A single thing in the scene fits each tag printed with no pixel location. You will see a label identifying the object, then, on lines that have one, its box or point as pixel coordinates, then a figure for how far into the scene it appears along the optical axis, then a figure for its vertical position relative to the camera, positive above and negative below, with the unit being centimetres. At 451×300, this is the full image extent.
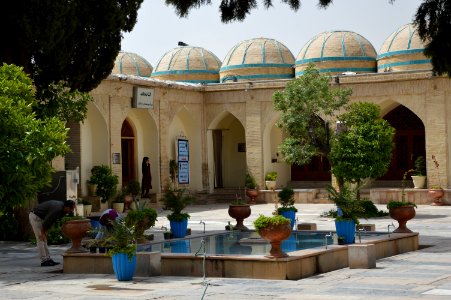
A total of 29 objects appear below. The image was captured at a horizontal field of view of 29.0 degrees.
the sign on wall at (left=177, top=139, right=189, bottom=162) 2975 +131
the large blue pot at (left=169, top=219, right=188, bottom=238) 1636 -75
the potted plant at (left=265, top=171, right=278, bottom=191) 2962 +20
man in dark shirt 1338 -42
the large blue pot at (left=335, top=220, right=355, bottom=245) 1388 -72
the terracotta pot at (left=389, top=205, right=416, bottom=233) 1545 -56
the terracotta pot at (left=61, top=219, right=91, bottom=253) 1285 -58
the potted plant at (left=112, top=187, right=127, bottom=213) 2544 -37
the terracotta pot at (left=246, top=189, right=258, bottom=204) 2928 -26
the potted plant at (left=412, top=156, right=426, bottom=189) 2744 +25
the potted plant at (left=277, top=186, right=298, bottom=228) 1994 -29
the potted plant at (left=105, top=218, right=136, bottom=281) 1141 -84
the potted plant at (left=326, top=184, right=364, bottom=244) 1391 -49
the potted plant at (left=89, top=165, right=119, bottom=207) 2498 +24
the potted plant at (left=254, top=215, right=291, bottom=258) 1130 -57
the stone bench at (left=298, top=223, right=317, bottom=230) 1756 -83
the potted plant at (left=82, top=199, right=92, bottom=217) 2331 -46
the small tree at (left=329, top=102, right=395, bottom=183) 2203 +97
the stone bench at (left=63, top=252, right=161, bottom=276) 1193 -104
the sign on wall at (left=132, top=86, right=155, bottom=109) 2698 +287
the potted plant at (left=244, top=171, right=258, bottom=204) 2932 -3
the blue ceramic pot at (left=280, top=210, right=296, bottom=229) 1884 -60
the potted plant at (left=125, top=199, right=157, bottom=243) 1305 -45
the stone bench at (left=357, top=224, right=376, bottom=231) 1680 -84
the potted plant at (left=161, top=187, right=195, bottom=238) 1634 -50
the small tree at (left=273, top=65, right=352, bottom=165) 2308 +197
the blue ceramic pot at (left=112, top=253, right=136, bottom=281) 1141 -100
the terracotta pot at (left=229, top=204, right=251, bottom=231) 1748 -53
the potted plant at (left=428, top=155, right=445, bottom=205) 2638 -38
